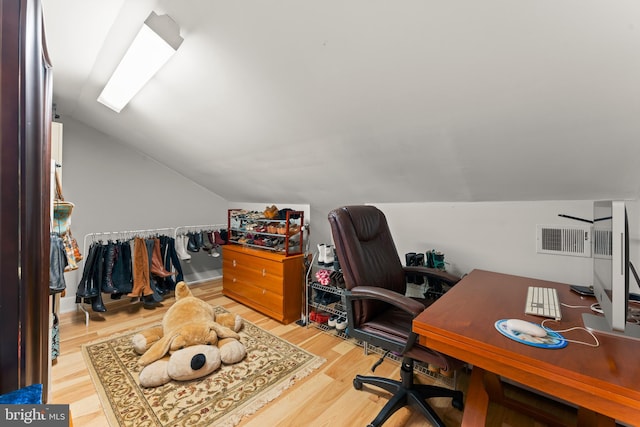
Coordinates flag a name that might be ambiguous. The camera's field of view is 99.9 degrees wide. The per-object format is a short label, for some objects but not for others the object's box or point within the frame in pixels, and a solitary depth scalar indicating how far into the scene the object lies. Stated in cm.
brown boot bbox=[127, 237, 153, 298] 286
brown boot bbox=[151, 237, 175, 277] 300
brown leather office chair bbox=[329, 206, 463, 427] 126
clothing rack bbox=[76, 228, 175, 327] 291
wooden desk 71
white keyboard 110
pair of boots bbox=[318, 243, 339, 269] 254
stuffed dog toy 178
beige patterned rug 150
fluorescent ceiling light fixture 127
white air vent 162
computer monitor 85
